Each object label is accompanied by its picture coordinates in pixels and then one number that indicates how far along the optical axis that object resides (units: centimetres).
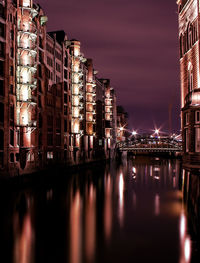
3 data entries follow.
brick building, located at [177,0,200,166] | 3297
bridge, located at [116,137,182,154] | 11188
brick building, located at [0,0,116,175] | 4644
